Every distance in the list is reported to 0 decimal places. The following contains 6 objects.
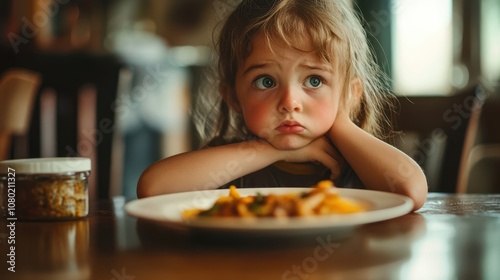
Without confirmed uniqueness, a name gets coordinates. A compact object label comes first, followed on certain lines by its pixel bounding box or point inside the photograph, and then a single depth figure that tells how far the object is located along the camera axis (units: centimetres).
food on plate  60
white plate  55
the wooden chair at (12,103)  163
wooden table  50
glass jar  75
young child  91
